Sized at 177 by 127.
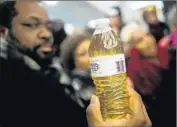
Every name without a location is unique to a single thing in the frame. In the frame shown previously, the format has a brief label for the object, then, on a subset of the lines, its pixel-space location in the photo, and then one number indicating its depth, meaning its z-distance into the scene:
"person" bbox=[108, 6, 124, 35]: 1.28
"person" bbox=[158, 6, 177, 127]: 1.41
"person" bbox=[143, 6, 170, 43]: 1.43
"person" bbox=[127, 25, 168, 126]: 1.33
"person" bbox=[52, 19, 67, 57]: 1.17
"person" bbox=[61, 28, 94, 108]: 1.10
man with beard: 0.96
